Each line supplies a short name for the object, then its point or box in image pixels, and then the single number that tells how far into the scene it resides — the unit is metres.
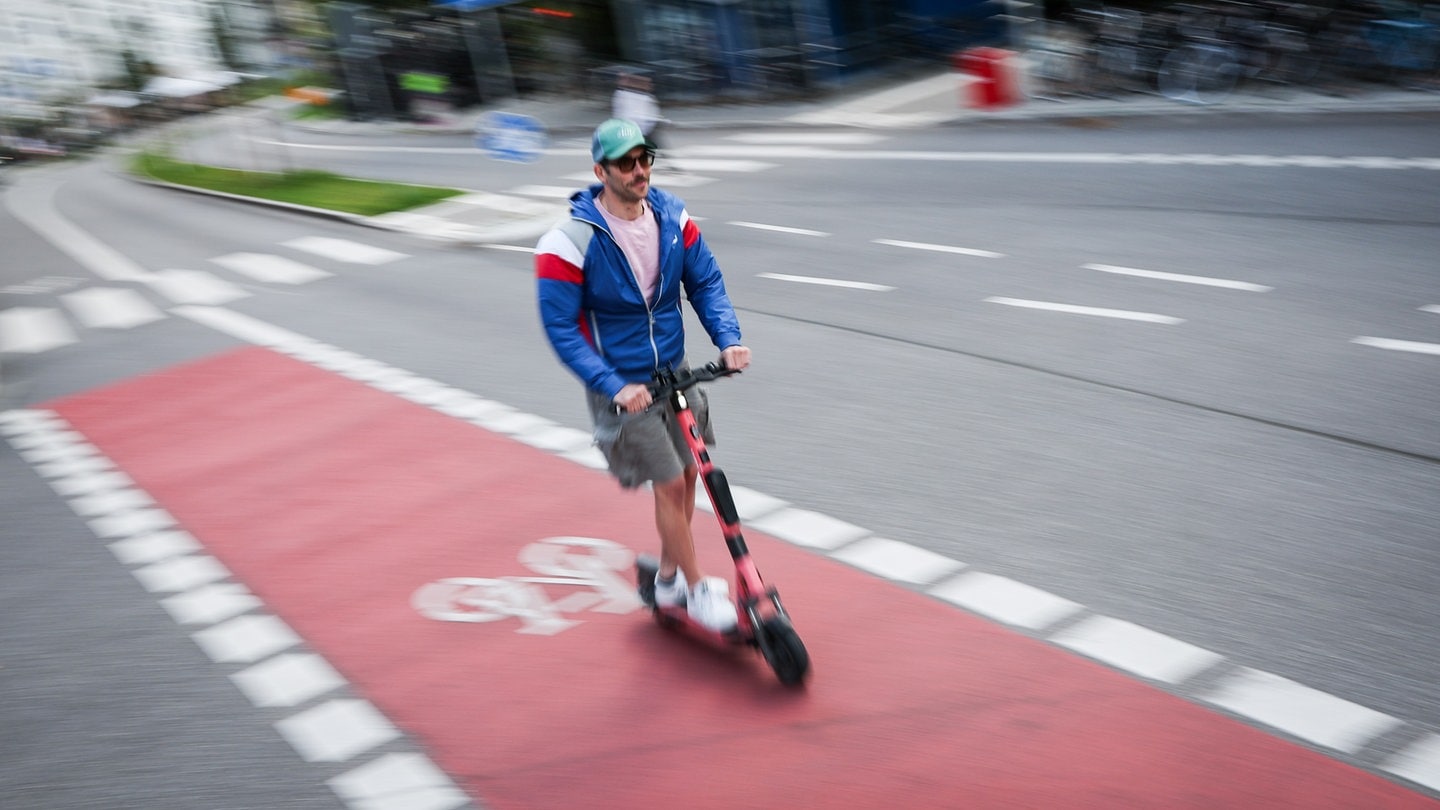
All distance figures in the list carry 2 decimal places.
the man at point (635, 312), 4.51
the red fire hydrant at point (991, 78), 21.80
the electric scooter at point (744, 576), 4.61
